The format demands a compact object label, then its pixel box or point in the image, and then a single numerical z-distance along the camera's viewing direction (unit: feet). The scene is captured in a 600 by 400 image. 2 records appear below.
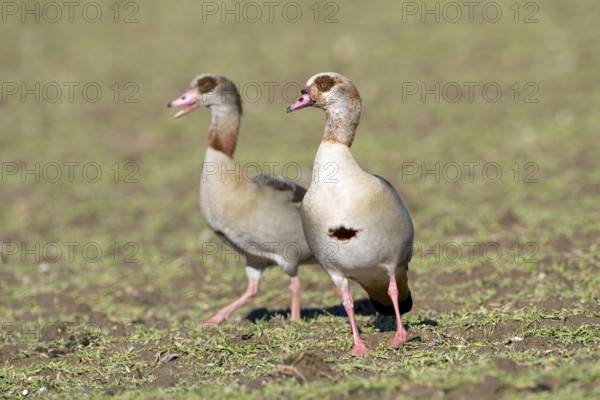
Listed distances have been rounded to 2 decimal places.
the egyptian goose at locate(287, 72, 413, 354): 41.88
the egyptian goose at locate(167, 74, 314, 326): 54.60
